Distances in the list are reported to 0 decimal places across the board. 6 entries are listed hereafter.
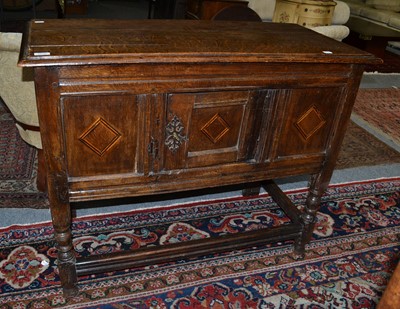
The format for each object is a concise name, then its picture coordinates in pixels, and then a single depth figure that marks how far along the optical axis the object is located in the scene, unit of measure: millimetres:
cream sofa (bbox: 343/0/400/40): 6754
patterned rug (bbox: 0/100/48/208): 2703
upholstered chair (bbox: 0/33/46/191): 2193
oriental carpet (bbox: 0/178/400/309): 2139
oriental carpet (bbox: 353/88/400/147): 4266
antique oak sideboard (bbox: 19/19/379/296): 1620
